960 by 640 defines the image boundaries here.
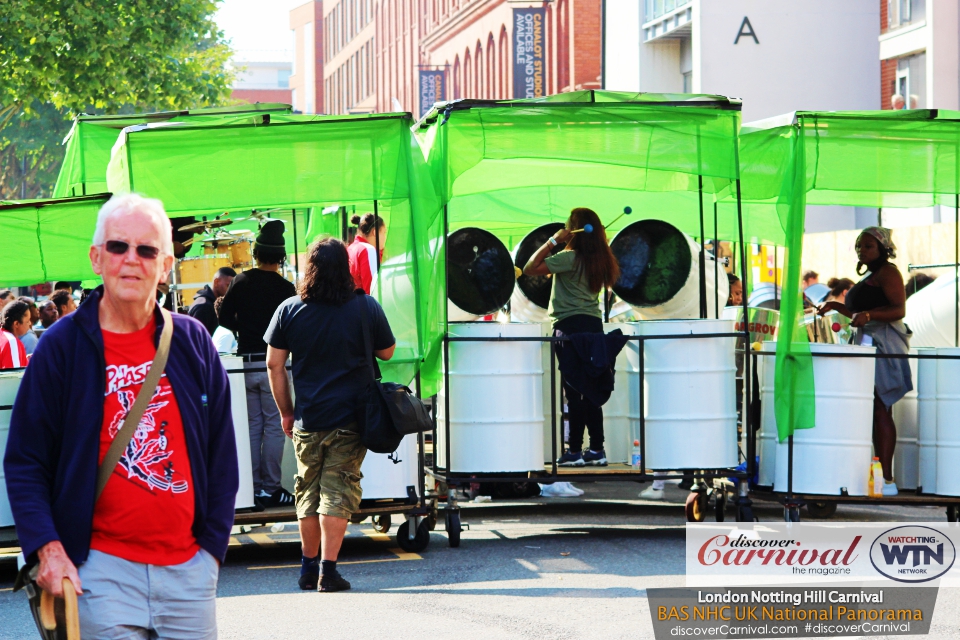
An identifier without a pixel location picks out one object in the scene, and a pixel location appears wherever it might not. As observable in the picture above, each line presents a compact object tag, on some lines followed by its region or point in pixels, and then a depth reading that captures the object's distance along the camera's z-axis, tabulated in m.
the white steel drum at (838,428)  15.65
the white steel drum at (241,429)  15.11
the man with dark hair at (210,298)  19.81
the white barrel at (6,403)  13.90
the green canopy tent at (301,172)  14.57
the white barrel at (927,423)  16.18
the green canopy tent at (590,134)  15.63
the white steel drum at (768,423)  16.13
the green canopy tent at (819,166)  15.53
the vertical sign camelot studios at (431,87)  93.17
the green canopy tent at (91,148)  22.97
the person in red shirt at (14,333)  19.36
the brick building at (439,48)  71.17
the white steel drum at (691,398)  15.92
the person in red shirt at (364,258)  18.76
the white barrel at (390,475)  15.50
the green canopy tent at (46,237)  17.29
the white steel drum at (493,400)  15.89
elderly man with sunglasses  6.29
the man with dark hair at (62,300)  24.62
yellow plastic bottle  15.79
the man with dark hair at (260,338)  15.90
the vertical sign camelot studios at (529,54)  73.71
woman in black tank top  16.54
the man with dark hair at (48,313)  25.92
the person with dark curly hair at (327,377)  13.14
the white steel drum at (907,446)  16.72
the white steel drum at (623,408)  16.72
